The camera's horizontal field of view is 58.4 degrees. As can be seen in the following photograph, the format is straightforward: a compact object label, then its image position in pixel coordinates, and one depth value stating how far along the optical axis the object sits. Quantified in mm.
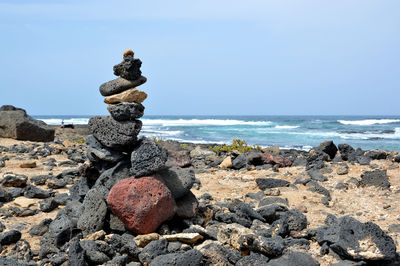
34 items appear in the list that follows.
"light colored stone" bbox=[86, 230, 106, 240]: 4852
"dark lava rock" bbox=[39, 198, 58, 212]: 6477
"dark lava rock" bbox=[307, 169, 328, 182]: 8289
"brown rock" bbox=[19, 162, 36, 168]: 9648
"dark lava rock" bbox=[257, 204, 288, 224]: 5818
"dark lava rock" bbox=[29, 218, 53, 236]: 5457
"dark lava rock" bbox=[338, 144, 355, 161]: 9955
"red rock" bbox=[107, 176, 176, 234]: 4945
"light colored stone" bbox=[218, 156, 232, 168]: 10608
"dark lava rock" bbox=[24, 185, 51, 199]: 7191
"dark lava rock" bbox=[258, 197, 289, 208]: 6837
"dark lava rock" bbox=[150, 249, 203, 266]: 4129
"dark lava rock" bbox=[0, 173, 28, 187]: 7691
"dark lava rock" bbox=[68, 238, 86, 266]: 4281
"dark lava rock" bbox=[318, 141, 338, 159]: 10427
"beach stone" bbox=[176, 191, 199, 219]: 5543
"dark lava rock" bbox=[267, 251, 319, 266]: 4246
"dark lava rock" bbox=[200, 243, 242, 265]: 4355
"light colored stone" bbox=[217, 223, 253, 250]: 4844
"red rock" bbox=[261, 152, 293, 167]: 10261
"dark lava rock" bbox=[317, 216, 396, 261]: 4195
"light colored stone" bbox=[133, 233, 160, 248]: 4797
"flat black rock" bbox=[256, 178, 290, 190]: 8070
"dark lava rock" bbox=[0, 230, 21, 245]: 5066
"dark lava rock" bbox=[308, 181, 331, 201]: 7450
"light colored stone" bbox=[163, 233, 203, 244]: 4781
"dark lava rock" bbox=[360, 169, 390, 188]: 7676
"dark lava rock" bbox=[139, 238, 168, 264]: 4461
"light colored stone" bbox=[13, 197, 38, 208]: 6638
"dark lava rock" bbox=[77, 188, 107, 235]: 5133
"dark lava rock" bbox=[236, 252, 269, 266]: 4290
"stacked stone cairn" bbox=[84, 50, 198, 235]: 5008
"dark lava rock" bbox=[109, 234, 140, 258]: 4672
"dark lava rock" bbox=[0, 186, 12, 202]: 6871
